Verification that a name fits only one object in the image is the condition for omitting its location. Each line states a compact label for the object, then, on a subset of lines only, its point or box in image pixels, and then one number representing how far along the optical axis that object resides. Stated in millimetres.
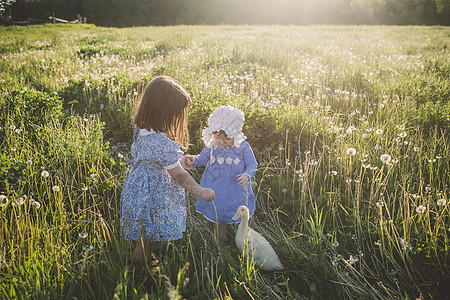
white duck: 2363
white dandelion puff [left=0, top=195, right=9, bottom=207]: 1795
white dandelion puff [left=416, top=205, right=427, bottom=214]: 2106
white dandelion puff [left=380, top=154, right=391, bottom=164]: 2448
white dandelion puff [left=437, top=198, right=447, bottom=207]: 2065
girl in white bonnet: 2744
